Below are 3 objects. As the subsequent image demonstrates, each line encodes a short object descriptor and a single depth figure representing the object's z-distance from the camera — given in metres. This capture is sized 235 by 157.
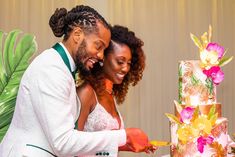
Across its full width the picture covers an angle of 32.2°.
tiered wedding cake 1.52
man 1.06
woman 1.44
